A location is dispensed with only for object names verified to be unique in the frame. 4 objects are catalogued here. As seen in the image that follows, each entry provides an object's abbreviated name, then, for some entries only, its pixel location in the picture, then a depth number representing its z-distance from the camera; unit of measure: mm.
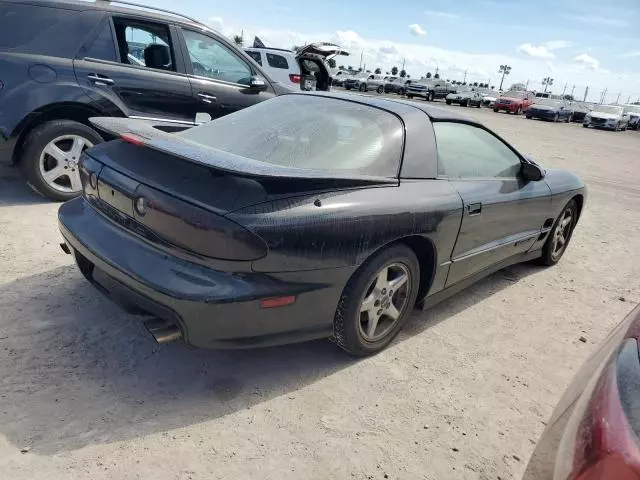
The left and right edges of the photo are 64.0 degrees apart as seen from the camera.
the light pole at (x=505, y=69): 77750
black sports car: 2271
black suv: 4539
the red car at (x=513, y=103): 34156
